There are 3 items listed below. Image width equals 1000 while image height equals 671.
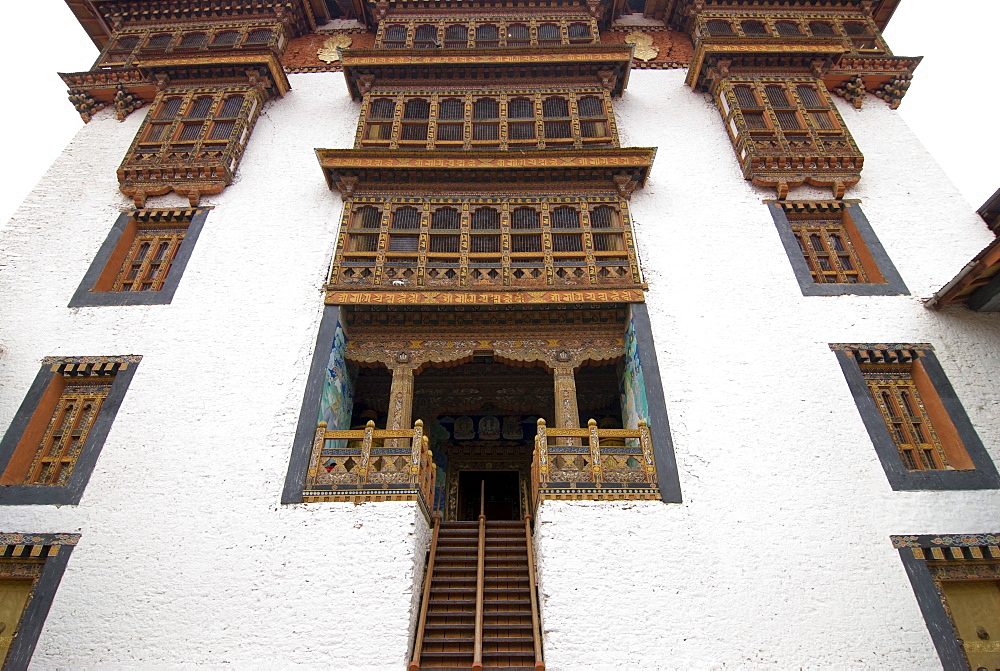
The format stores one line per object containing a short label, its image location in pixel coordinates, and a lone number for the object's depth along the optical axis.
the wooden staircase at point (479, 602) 6.32
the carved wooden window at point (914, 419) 7.41
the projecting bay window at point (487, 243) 9.44
